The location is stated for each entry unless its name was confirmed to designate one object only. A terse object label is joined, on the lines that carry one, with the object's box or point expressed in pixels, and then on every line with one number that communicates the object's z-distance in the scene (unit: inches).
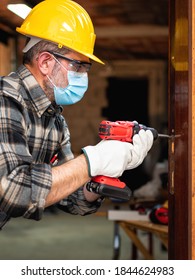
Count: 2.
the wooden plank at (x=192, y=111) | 91.3
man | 82.7
